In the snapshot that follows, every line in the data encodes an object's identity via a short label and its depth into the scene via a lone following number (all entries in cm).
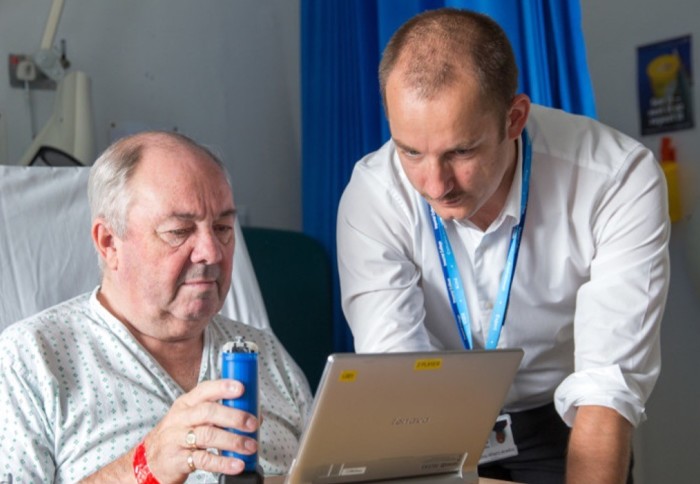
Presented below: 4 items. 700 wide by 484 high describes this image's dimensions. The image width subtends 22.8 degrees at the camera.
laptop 190
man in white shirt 221
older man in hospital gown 216
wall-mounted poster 328
